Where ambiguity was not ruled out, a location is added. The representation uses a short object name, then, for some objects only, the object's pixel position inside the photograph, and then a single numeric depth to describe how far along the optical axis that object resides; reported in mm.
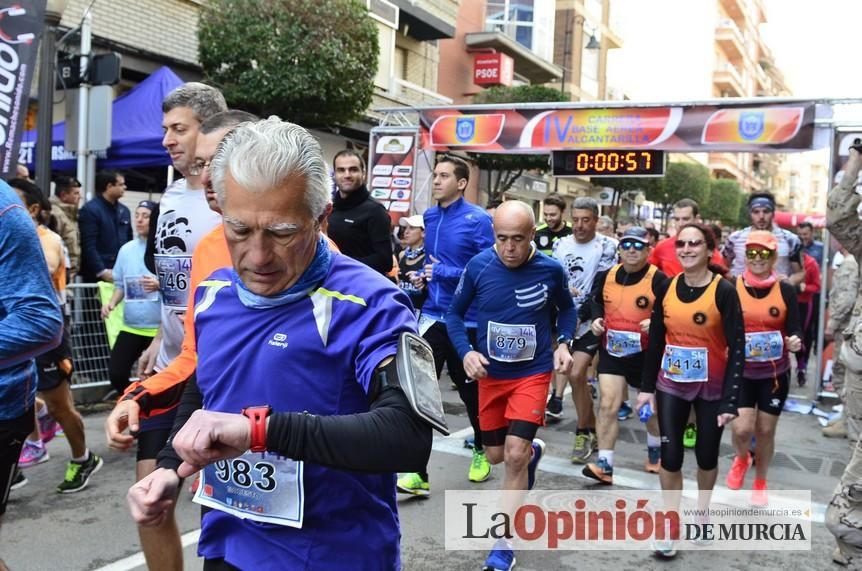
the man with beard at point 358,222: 5652
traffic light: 8148
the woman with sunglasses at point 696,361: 4531
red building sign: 28141
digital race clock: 12023
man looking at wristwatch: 1594
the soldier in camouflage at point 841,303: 8055
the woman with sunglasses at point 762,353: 5609
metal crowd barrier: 7461
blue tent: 10062
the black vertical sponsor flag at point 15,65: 5867
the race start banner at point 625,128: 10734
